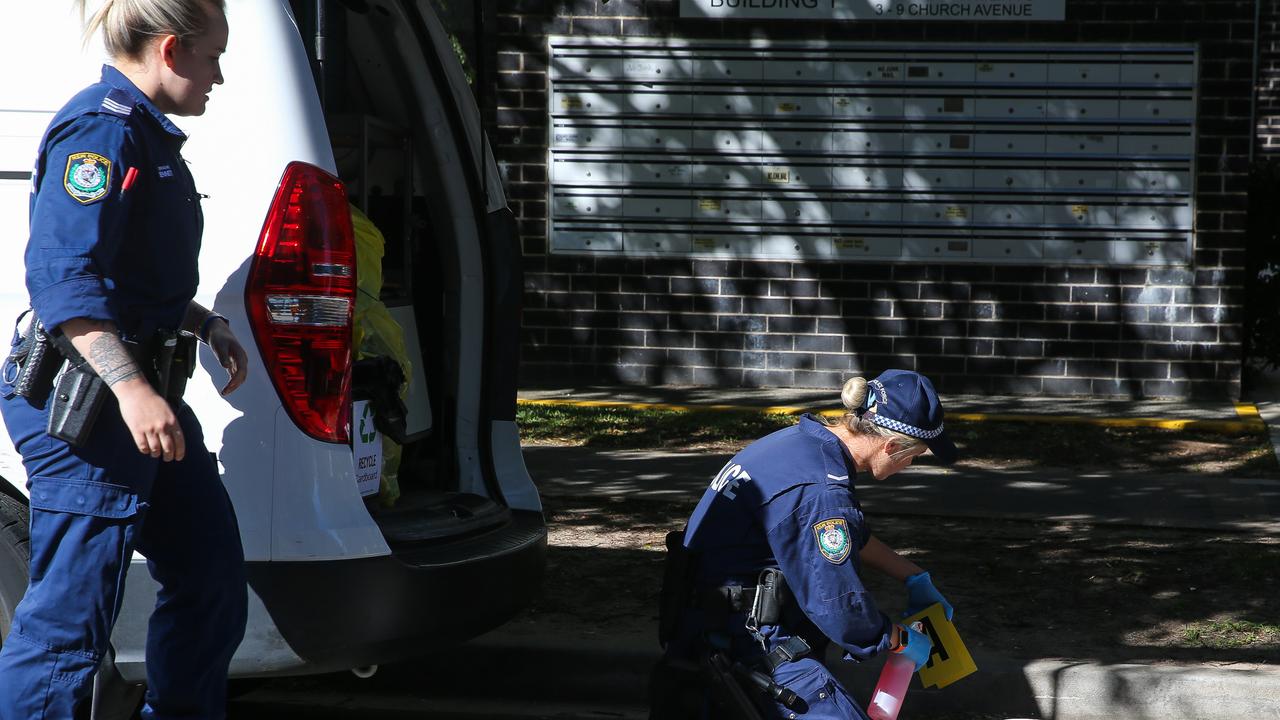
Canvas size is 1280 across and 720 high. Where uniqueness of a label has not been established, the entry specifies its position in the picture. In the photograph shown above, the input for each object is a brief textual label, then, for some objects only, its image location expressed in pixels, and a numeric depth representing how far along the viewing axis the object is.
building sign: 10.30
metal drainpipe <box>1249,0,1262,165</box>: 10.11
